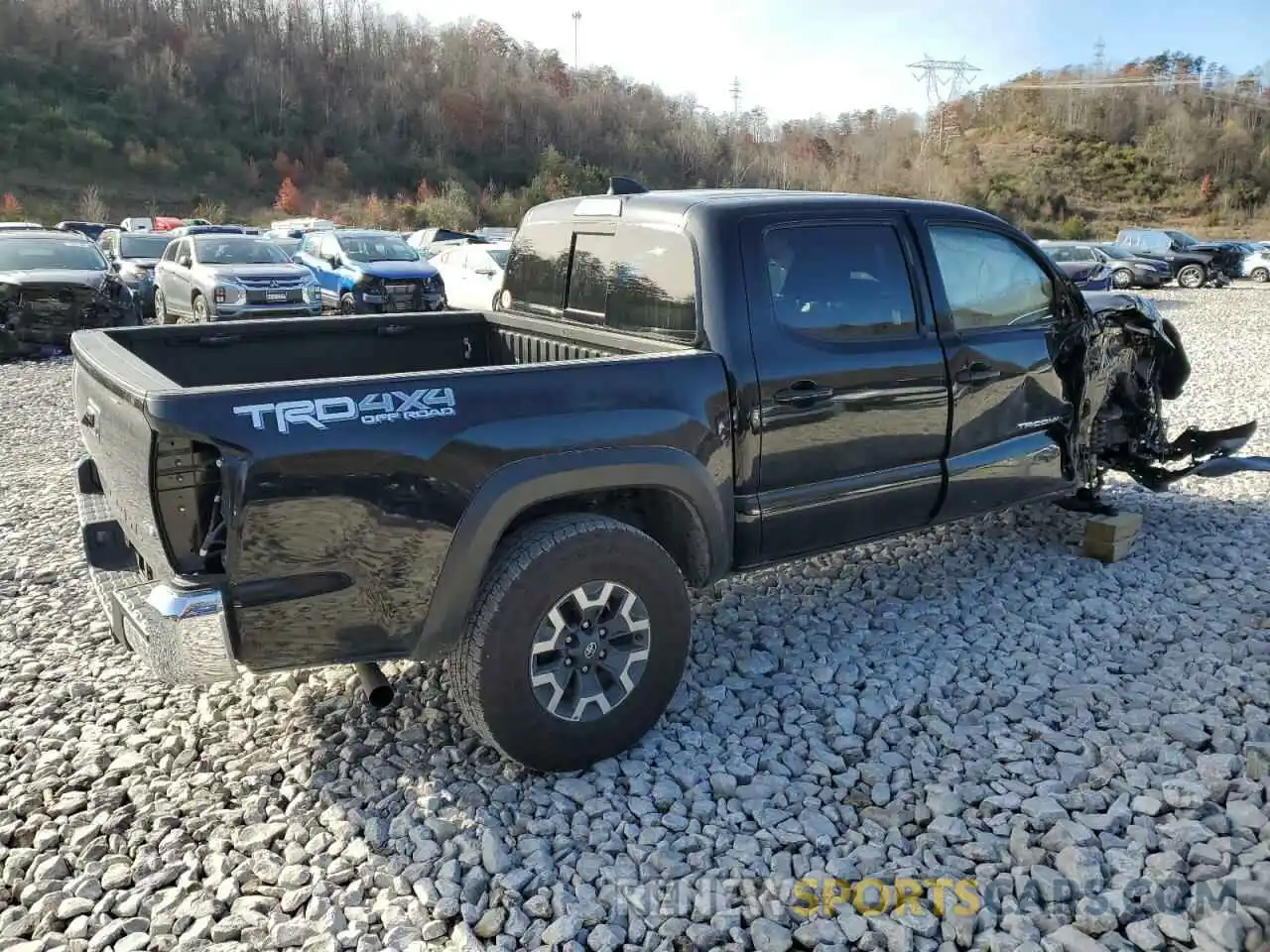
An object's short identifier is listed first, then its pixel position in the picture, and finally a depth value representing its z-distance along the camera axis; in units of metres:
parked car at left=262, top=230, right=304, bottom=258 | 21.17
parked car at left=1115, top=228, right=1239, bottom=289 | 27.67
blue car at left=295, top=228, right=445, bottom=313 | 16.31
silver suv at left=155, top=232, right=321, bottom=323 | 14.23
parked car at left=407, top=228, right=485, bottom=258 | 25.73
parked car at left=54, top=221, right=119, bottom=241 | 27.20
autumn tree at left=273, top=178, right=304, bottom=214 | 50.00
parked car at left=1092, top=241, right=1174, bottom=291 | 26.41
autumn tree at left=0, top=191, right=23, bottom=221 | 37.86
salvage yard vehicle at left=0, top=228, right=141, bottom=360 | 12.81
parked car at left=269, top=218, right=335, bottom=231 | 29.74
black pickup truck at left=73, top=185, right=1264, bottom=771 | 2.81
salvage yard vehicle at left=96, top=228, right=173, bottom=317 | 17.10
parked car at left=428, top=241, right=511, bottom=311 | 17.14
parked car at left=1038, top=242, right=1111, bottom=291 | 20.38
